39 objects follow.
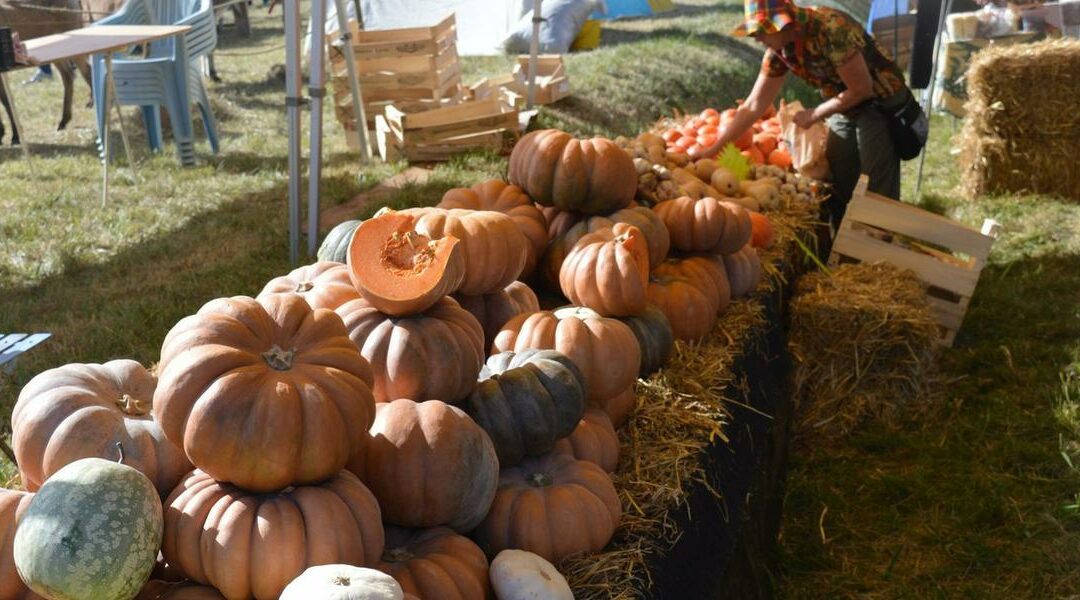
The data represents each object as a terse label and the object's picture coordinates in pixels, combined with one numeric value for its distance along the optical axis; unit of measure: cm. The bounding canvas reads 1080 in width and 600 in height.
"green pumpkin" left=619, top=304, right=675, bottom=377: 335
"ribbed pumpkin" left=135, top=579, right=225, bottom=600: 185
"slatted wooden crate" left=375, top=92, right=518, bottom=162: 826
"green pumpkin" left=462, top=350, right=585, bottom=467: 251
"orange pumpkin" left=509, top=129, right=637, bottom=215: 395
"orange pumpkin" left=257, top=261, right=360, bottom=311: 269
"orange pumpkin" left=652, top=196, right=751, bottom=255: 421
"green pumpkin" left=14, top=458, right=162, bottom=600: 167
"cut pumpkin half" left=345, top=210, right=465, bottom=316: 247
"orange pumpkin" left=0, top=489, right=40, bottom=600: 179
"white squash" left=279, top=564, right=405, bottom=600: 162
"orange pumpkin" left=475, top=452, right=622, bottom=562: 233
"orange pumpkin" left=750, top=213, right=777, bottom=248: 510
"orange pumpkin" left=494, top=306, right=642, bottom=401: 292
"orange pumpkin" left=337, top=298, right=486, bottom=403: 241
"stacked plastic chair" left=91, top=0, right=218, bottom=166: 927
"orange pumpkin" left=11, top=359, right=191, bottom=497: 204
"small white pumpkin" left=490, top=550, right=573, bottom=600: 205
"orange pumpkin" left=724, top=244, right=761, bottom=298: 438
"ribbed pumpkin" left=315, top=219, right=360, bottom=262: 327
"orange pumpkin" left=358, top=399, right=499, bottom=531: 212
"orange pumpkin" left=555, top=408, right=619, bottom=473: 272
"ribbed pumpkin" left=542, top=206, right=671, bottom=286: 384
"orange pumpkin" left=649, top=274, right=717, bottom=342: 379
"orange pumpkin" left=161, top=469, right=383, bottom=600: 182
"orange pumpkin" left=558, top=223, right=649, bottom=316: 327
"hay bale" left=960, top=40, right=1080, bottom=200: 845
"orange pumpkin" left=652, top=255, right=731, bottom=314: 401
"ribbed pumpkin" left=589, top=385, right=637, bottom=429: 304
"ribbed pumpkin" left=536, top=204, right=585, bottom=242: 398
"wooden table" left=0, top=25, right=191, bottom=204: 727
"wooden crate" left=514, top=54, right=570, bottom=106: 1002
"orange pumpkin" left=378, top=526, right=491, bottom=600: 197
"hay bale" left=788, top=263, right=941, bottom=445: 507
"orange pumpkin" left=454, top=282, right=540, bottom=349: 321
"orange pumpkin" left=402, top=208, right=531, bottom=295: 308
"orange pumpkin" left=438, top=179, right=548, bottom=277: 387
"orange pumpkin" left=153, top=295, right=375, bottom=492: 188
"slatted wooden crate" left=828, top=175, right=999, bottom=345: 566
